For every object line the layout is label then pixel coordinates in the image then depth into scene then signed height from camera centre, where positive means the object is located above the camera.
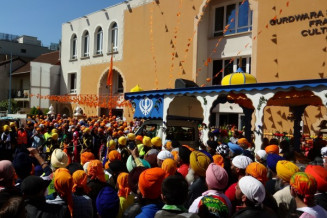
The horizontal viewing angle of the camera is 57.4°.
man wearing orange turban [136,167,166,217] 3.15 -0.85
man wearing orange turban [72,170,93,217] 3.39 -1.06
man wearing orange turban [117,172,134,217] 3.73 -1.12
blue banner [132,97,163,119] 10.61 +0.01
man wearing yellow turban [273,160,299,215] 3.72 -1.01
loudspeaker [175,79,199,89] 10.95 +0.93
